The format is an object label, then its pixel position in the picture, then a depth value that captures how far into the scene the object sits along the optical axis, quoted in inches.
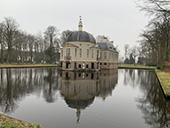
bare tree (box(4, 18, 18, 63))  1879.4
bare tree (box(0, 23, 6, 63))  1859.7
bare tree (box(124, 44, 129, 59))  3865.4
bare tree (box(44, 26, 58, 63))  2320.4
